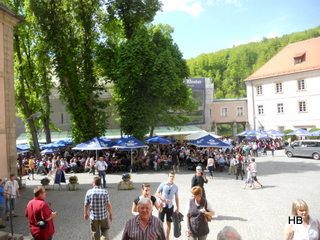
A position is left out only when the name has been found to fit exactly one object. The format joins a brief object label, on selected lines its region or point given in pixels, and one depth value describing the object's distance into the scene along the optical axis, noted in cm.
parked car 2711
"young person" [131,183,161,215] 647
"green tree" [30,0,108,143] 2627
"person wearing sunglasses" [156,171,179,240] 736
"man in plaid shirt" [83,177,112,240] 645
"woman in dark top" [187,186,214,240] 565
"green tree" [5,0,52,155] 2656
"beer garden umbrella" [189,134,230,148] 2070
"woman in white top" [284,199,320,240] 445
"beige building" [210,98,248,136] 5269
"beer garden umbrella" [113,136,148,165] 2172
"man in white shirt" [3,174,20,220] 1060
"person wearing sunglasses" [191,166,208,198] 888
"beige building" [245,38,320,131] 3969
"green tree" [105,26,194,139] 2381
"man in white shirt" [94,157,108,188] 1550
